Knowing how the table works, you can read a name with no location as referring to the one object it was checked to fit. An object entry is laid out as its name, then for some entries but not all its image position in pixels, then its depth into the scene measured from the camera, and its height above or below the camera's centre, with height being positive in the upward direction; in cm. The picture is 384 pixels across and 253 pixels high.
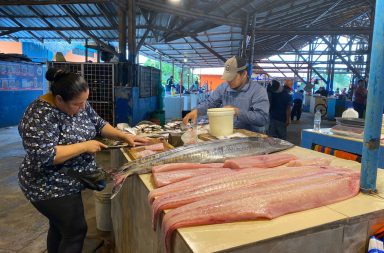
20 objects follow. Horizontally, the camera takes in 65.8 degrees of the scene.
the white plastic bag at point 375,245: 126 -64
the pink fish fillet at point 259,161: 180 -43
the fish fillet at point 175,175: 161 -47
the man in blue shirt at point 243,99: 336 -7
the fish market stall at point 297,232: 108 -53
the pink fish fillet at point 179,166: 177 -46
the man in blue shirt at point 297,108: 1444 -68
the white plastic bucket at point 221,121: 285 -28
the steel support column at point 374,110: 145 -7
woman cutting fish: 195 -43
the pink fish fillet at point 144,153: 227 -49
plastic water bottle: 419 -40
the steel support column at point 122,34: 694 +132
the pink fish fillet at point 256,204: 120 -48
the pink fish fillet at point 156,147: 240 -46
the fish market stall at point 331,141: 331 -57
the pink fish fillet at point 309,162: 186 -43
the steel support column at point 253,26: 874 +194
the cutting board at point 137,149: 231 -49
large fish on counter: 186 -42
